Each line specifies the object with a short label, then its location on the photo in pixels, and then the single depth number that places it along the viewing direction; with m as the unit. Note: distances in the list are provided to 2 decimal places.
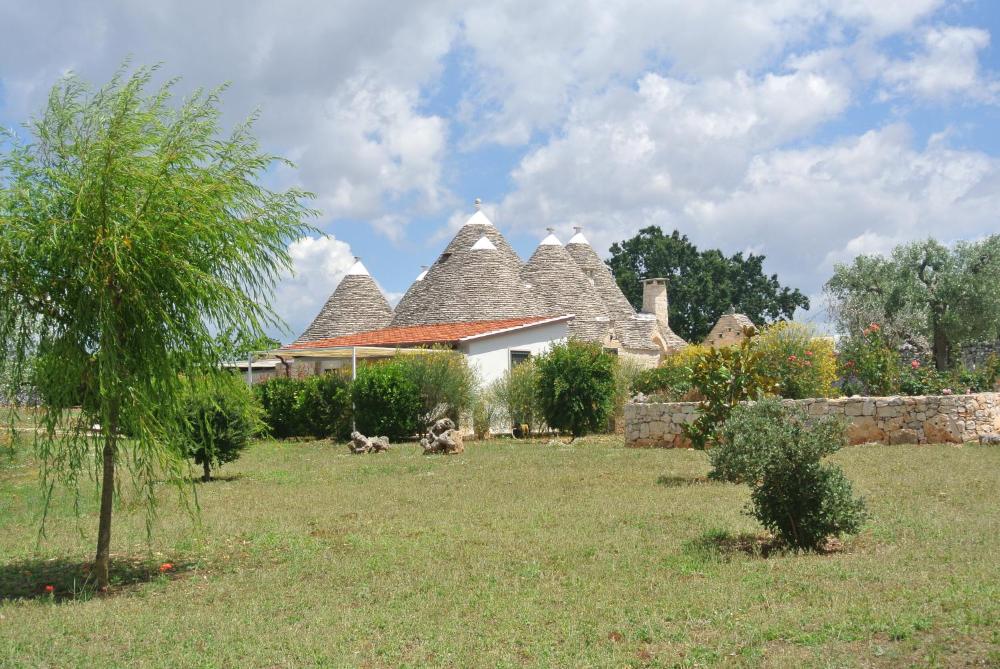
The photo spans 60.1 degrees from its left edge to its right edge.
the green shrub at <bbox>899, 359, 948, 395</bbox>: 16.75
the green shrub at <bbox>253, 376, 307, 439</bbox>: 23.42
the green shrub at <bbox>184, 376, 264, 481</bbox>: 13.88
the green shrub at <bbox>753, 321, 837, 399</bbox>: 17.81
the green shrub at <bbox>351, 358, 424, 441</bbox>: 21.42
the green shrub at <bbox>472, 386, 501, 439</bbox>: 21.95
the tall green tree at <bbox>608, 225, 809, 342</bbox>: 57.81
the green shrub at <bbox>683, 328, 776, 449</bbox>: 12.64
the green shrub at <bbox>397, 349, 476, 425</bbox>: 21.59
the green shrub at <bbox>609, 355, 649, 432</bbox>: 21.28
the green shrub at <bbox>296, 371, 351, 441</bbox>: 22.80
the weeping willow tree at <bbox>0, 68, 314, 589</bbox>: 6.41
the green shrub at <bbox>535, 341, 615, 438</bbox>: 19.92
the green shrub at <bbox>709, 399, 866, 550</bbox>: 7.09
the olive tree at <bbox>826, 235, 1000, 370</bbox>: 31.03
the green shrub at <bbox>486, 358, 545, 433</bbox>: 21.65
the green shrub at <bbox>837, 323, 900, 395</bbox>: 17.17
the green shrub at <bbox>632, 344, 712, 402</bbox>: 20.95
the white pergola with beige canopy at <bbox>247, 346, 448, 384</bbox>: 23.25
